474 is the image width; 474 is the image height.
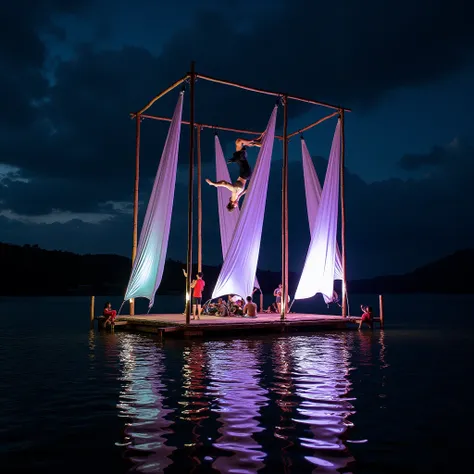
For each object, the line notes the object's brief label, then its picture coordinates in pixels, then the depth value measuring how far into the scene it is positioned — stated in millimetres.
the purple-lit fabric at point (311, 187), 24922
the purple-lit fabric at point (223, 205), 24812
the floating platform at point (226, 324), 19000
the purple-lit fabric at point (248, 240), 19966
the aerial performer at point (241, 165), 21344
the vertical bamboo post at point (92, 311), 23119
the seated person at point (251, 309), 22234
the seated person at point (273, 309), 26906
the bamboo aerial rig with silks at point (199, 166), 18453
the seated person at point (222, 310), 22875
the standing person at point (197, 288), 21562
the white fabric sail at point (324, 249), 22594
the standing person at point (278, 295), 24880
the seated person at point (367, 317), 23816
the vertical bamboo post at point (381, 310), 24591
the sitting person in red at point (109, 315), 22359
